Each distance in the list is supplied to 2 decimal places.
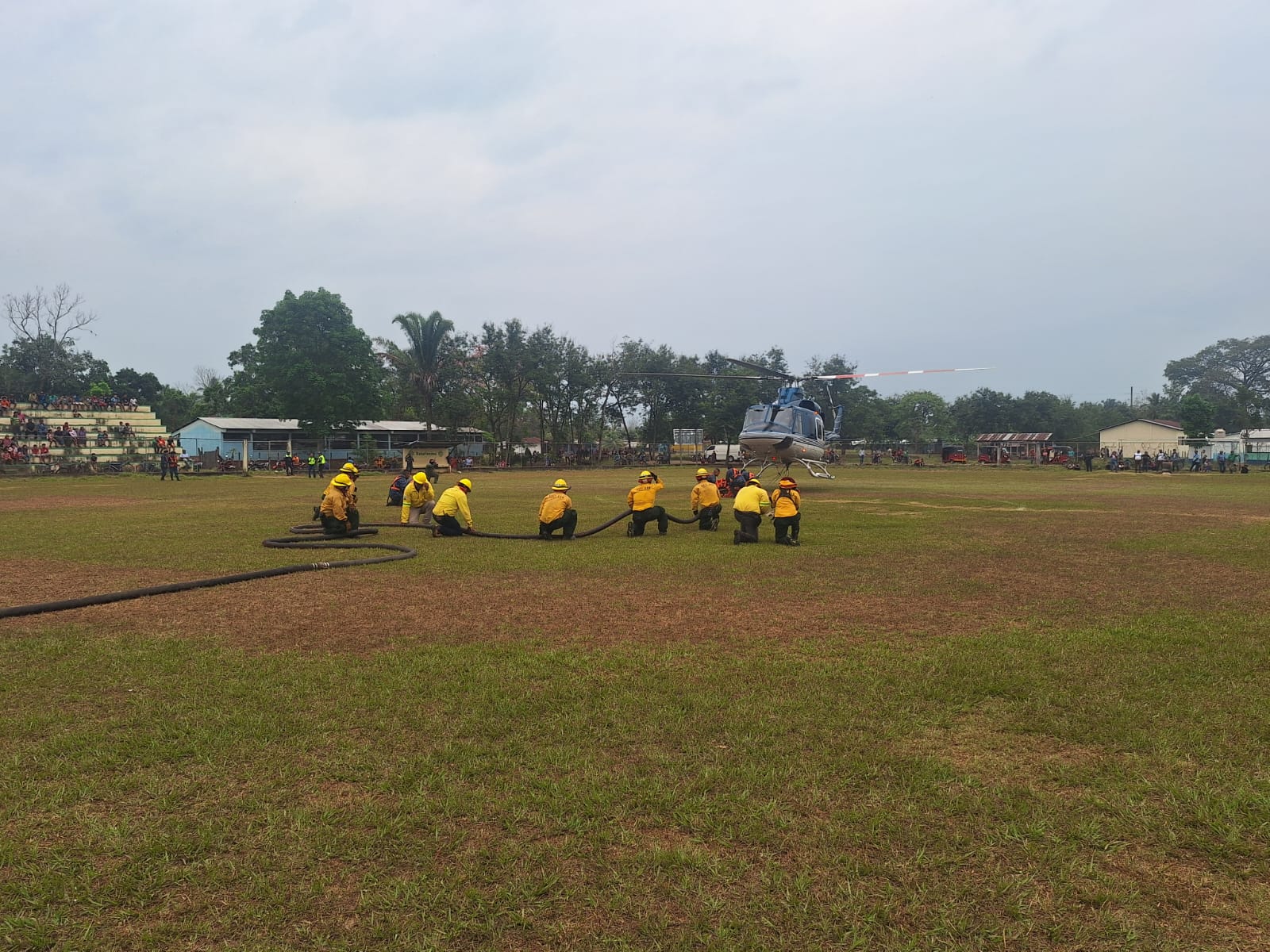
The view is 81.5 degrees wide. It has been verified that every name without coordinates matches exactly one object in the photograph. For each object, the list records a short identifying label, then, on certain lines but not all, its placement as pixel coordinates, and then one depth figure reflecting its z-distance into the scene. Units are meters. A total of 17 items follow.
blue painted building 52.50
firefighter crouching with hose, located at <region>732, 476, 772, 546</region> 12.02
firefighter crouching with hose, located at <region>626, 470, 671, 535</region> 13.13
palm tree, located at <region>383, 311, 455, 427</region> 52.50
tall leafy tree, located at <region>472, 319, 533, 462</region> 55.75
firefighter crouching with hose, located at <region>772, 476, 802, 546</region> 11.98
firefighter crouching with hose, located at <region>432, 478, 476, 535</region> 13.11
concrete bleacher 42.84
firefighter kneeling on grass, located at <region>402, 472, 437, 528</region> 14.53
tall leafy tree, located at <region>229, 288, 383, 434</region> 46.62
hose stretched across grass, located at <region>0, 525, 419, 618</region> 7.29
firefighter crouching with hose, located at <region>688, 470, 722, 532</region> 13.99
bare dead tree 54.69
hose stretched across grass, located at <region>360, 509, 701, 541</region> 12.80
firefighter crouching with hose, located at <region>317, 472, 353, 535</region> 12.85
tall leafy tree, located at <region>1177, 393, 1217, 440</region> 53.78
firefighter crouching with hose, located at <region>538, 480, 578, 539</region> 12.53
